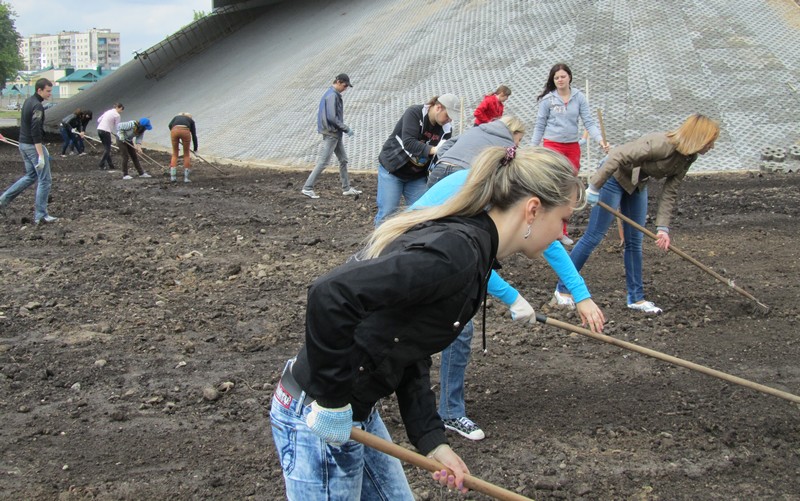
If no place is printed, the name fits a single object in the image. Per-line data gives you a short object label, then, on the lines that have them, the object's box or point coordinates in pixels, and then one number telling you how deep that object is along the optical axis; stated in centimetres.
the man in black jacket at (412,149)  605
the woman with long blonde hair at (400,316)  190
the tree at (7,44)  5178
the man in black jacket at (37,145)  947
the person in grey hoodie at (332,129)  1103
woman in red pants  803
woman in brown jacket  532
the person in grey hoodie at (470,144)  419
